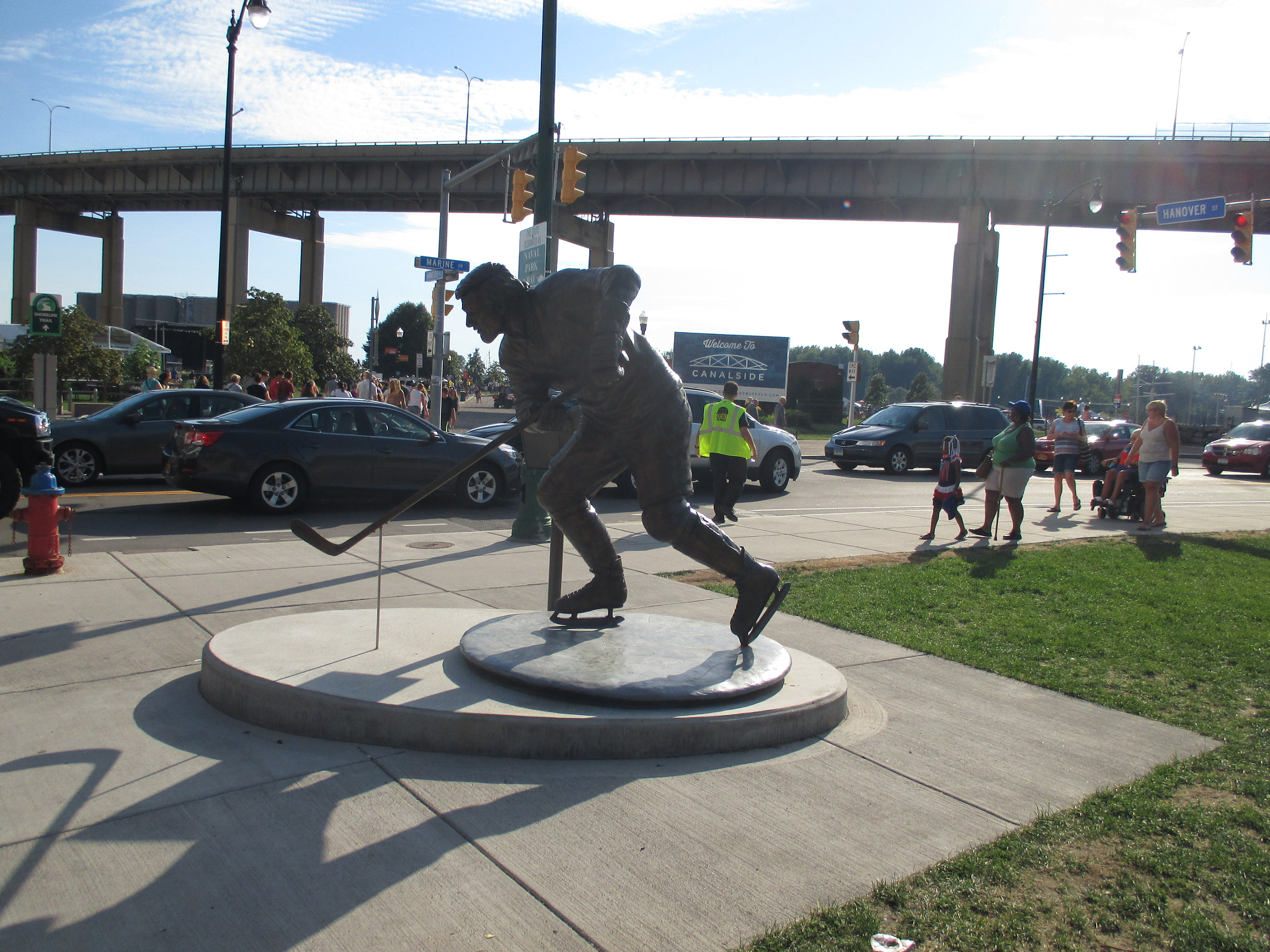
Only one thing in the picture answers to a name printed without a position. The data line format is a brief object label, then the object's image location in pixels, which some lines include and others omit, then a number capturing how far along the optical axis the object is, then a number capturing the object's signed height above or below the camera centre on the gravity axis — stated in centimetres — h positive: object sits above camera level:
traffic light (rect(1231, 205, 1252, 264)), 2147 +476
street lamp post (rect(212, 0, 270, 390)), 1998 +470
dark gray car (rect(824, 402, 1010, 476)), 2162 -38
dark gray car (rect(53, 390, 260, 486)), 1239 -93
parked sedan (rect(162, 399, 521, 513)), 1052 -89
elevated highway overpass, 4059 +1136
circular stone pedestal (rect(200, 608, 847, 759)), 348 -124
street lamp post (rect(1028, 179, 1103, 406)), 3195 +481
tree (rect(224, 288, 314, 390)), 3731 +147
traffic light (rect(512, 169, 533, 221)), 1462 +323
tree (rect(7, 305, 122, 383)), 3272 +47
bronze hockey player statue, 411 -6
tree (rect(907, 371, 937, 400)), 10381 +365
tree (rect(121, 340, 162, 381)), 3822 +32
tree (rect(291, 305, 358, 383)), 6056 +269
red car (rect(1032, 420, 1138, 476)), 2316 -32
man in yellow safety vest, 1154 -50
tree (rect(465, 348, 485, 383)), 11381 +320
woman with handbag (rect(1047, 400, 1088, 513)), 1459 -26
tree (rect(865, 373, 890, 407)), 10414 +296
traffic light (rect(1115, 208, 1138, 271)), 2298 +477
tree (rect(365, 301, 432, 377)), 10388 +661
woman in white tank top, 1173 -19
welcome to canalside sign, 3953 +201
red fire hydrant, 667 -115
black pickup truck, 855 -70
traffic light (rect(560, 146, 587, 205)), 1309 +316
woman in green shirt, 1039 -41
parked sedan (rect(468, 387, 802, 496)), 1573 -84
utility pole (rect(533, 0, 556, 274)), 988 +292
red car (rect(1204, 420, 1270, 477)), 2648 -30
